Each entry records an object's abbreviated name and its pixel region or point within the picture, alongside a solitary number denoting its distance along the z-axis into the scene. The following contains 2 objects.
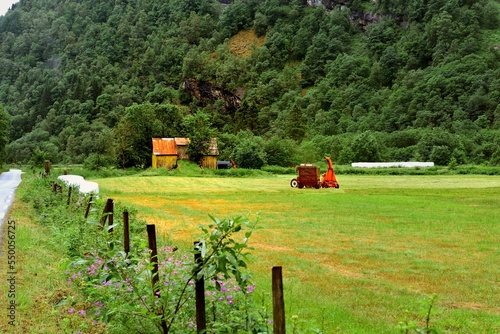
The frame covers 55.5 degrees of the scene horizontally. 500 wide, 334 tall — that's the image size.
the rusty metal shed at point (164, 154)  67.75
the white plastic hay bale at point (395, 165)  73.25
